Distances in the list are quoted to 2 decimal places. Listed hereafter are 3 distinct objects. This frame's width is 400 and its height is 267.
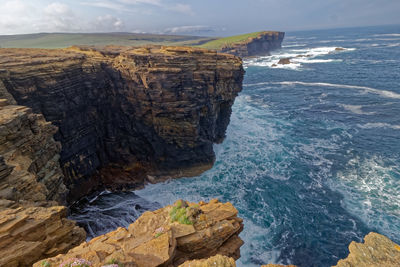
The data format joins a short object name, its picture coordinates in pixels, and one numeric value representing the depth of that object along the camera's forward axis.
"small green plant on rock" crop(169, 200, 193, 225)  12.95
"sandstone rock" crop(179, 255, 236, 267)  8.61
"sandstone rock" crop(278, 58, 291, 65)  121.38
